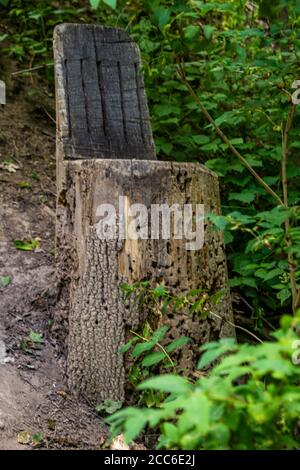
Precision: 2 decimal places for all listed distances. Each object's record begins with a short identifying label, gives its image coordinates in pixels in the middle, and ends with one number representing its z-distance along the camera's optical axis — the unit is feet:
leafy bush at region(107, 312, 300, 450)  5.77
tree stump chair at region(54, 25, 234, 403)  11.74
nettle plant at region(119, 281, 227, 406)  11.42
